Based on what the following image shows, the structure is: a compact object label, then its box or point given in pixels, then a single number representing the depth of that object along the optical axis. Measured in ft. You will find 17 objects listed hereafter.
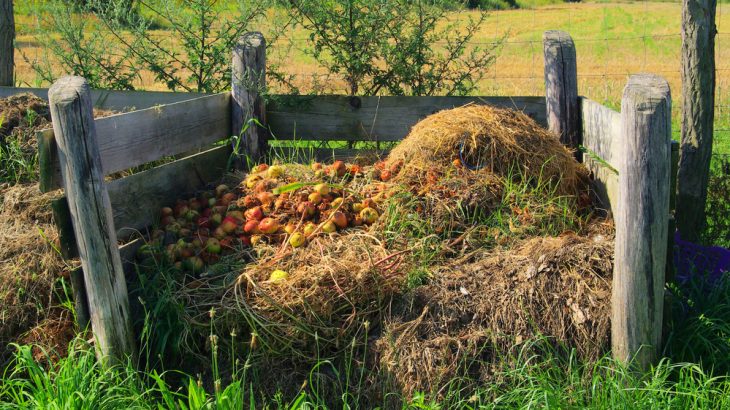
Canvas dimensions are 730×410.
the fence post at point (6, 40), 23.09
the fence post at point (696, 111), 15.80
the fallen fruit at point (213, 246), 14.46
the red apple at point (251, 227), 14.73
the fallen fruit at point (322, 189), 15.20
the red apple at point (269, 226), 14.58
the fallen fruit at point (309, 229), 14.39
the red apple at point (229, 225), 14.85
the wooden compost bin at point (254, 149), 11.54
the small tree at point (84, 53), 19.53
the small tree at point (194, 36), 19.10
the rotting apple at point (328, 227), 14.40
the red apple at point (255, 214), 15.06
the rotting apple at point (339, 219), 14.56
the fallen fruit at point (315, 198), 15.06
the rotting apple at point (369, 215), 14.79
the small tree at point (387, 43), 18.78
